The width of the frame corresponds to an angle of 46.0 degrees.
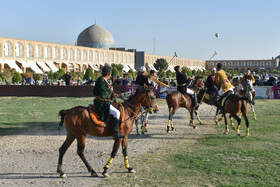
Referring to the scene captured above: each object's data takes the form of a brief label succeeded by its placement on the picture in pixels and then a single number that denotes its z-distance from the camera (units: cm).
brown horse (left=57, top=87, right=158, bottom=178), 661
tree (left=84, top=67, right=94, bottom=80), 5114
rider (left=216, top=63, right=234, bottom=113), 1134
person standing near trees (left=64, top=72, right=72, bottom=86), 2911
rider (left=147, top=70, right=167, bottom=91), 1150
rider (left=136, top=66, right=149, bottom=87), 1072
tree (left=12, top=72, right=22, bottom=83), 4100
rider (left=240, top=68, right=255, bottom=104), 1546
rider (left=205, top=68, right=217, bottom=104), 1337
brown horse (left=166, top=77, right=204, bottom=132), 1184
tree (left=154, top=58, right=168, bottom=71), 10781
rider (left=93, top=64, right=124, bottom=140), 680
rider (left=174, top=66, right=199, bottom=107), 1222
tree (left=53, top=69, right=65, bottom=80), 5117
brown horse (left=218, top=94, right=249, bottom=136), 1083
